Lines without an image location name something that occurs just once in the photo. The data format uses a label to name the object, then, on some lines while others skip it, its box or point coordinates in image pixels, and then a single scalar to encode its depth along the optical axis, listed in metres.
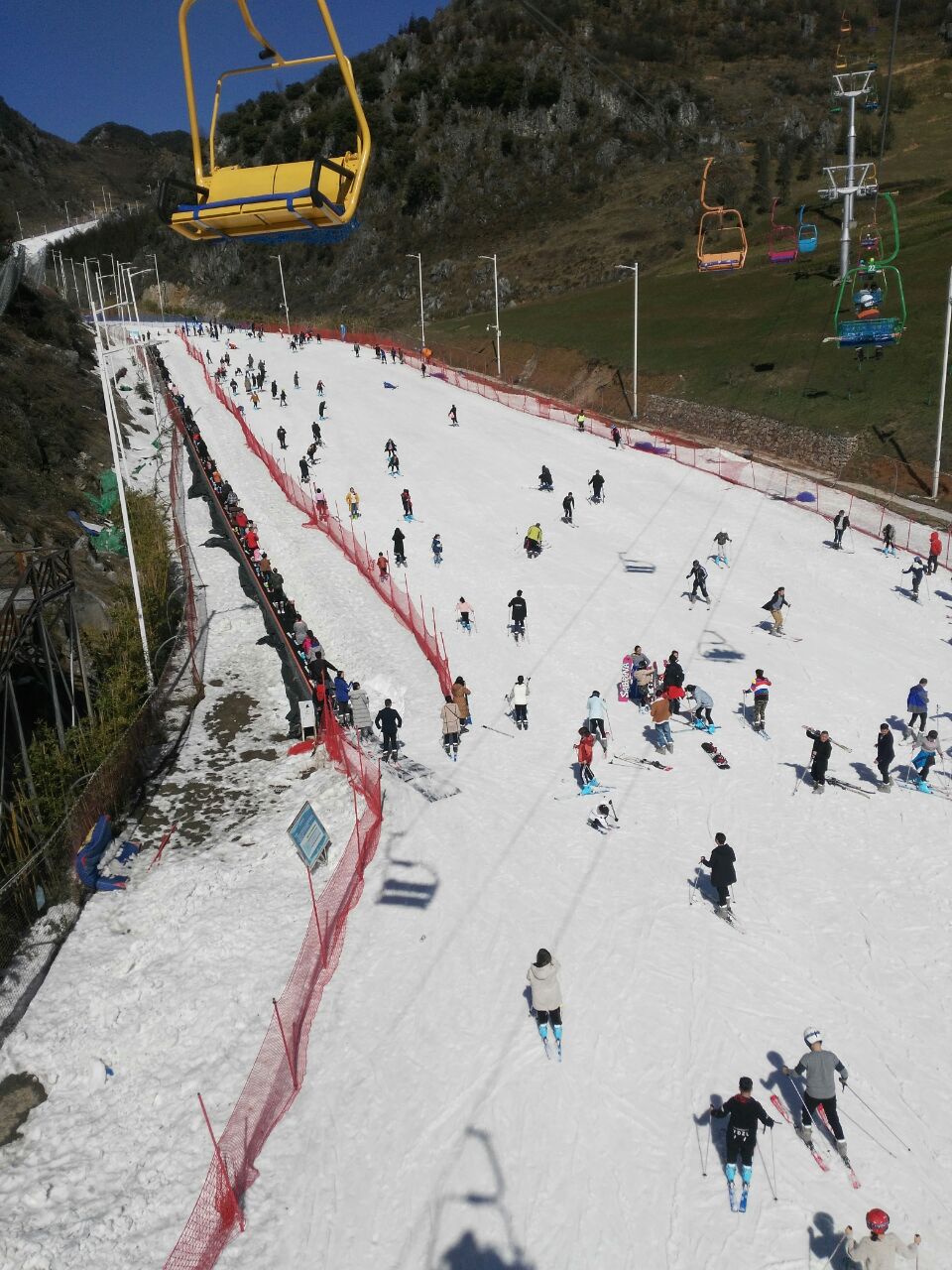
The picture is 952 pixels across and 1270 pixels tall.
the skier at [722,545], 26.98
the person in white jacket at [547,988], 9.73
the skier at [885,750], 15.20
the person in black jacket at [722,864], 11.80
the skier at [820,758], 15.17
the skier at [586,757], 15.35
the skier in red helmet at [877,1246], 6.83
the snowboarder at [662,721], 16.48
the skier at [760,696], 17.31
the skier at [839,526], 28.53
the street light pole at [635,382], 47.04
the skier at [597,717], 16.47
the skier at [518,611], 21.91
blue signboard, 12.74
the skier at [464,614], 22.86
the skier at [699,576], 23.97
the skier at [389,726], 16.48
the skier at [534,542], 27.83
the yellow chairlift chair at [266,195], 9.89
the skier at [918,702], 16.83
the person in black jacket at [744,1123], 8.09
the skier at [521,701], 17.69
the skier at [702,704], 17.34
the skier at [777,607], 22.22
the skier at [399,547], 27.34
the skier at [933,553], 25.38
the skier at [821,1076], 8.55
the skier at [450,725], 16.67
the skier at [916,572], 24.25
